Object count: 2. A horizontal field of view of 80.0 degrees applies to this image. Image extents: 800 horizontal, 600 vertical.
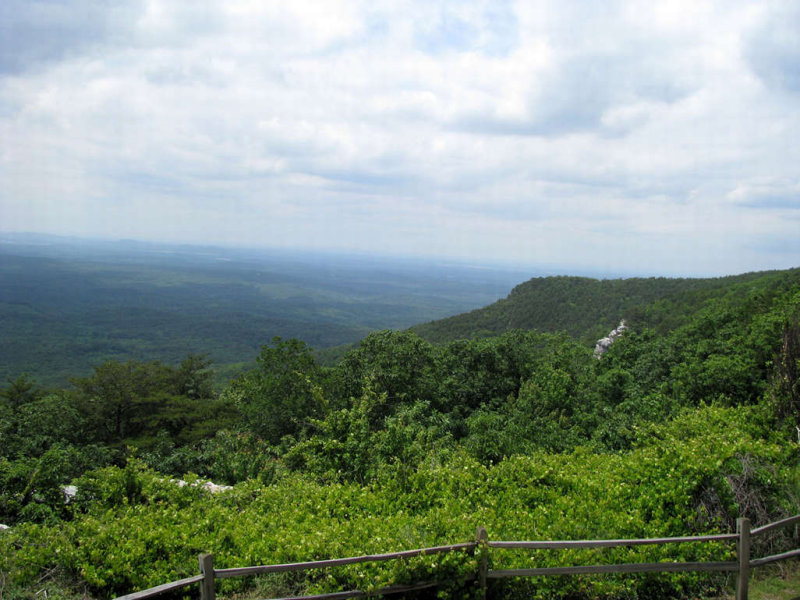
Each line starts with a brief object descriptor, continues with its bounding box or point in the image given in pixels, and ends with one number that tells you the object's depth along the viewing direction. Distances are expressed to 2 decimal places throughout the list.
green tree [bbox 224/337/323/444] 17.56
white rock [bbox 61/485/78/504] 10.36
